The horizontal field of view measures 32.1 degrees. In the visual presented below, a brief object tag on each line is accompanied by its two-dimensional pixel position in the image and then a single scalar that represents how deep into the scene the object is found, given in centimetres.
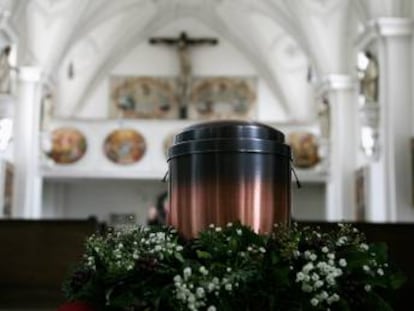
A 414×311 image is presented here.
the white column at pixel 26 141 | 1805
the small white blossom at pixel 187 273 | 204
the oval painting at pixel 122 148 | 2292
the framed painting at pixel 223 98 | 2508
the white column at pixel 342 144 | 1845
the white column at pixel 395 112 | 1336
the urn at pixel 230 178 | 243
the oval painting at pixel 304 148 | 2267
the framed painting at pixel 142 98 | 2498
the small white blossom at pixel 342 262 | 216
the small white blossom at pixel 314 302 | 205
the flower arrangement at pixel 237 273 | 204
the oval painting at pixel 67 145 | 2267
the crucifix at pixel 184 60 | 2484
